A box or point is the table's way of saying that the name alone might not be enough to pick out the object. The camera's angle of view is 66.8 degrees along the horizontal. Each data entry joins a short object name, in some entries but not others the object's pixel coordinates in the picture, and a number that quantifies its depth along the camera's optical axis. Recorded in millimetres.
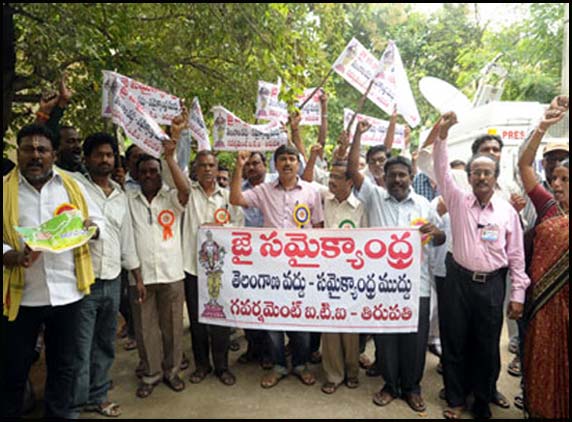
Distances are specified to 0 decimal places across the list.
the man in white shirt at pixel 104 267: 3250
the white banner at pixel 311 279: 3562
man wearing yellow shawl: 2797
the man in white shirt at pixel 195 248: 3910
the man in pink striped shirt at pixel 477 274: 3197
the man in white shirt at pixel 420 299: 3557
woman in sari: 2859
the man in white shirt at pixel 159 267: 3621
